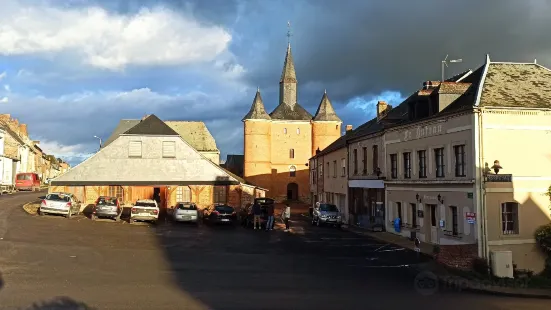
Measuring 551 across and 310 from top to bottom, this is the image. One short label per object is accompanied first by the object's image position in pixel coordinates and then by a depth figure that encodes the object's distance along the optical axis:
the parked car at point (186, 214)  32.97
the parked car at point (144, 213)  31.83
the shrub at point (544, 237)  22.55
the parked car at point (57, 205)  32.06
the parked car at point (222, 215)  33.38
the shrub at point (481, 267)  19.91
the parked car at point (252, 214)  33.22
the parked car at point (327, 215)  36.19
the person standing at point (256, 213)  32.31
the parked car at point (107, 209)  32.84
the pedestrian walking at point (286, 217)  32.38
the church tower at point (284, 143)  77.56
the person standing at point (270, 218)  31.48
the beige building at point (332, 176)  40.50
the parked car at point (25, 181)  58.39
